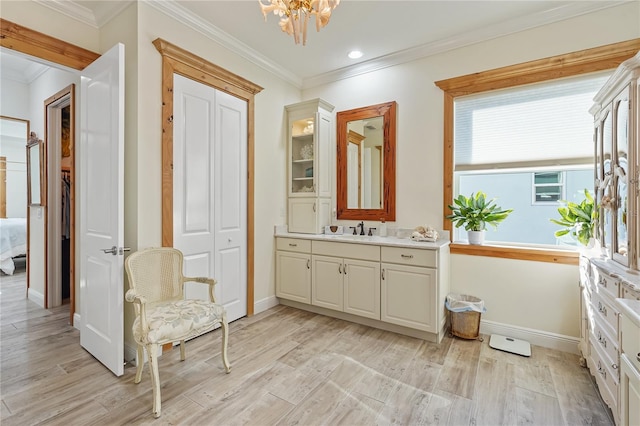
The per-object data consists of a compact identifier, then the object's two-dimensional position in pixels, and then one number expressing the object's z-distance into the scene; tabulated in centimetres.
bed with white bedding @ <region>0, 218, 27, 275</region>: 504
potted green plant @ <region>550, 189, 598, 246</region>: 242
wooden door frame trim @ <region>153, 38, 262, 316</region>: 250
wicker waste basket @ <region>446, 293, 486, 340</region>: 278
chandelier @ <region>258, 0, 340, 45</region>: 179
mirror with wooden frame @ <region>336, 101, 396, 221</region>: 347
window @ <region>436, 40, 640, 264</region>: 252
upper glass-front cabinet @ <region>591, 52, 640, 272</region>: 163
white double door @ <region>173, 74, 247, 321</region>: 268
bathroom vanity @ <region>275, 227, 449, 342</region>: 276
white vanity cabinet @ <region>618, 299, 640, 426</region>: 106
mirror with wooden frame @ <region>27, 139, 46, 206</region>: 359
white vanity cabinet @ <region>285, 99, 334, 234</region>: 366
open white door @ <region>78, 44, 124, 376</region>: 214
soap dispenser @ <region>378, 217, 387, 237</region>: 349
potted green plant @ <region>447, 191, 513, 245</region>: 287
